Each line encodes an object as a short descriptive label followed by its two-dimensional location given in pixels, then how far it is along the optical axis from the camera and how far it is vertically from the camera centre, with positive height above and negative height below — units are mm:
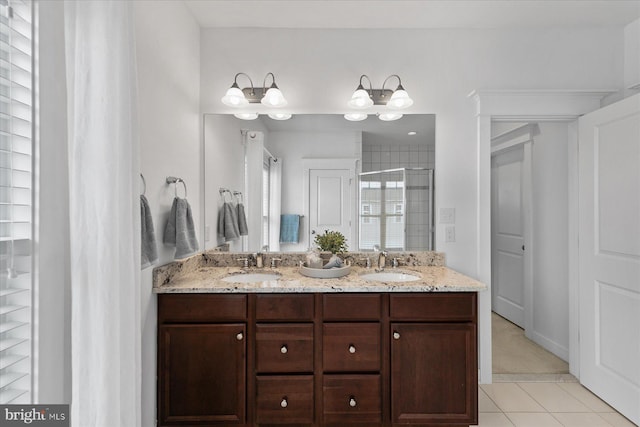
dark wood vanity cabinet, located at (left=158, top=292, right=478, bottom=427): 1763 -777
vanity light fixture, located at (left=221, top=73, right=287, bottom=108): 2273 +833
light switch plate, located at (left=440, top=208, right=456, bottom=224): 2420 -8
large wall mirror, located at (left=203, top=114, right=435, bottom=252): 2404 +245
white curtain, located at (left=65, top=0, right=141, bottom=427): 1062 +28
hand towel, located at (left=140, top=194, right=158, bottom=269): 1601 -106
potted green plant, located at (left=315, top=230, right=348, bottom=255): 2297 -198
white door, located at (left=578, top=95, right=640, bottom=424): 1949 -250
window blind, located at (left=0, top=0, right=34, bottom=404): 925 +42
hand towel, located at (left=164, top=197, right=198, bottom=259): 1882 -89
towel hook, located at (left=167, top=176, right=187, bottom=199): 1945 +203
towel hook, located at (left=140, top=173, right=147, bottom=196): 1656 +140
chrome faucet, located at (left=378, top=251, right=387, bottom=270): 2285 -320
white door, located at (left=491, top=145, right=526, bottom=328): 3436 -231
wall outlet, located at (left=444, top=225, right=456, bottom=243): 2420 -143
